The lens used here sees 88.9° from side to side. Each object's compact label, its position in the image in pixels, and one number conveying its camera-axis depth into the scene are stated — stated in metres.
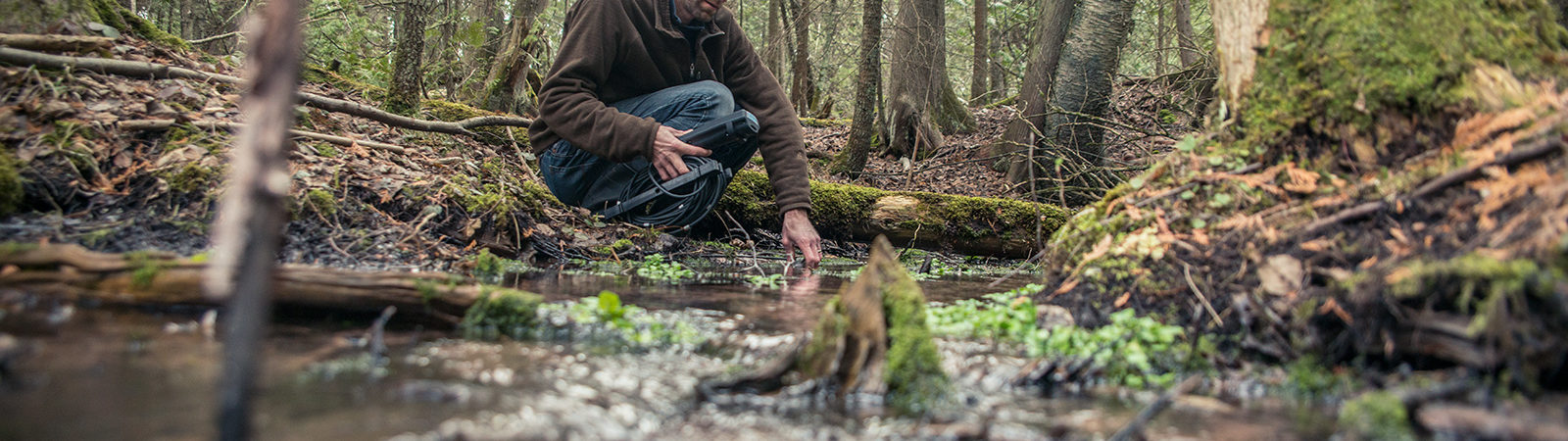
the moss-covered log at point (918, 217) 5.81
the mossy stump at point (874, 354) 1.96
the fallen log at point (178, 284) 2.29
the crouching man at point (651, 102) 4.61
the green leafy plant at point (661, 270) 4.34
